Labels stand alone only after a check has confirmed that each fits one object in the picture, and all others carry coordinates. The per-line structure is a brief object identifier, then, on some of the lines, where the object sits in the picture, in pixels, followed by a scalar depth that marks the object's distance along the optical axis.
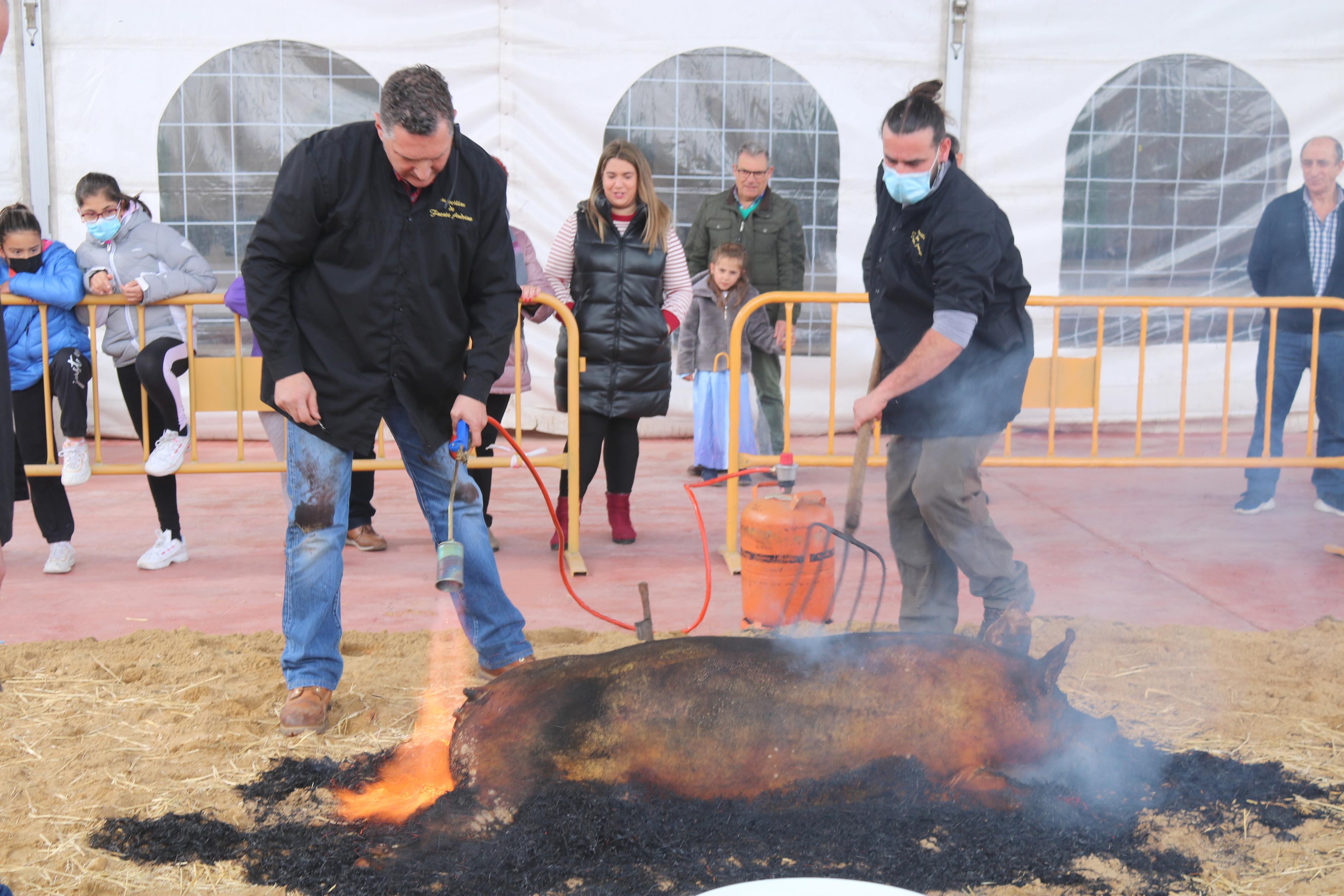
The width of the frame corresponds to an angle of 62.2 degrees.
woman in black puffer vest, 6.06
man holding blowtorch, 3.49
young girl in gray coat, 7.59
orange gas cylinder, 4.49
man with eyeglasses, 8.05
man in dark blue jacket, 6.86
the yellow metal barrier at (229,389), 5.78
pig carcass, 2.87
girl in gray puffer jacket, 5.64
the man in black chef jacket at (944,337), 3.74
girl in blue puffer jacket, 5.68
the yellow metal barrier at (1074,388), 5.88
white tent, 8.80
